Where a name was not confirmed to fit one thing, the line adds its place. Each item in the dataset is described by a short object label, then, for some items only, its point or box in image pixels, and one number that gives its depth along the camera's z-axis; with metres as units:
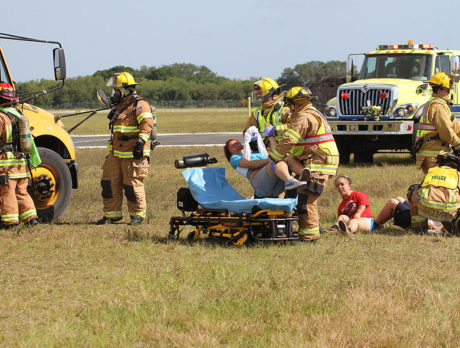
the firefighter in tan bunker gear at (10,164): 17.39
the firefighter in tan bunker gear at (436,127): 17.22
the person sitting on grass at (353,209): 17.39
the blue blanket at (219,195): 14.70
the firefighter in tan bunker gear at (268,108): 18.02
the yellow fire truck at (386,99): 30.89
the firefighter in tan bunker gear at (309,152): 15.10
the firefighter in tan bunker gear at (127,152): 18.92
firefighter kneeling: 16.12
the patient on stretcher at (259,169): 15.50
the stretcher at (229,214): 14.83
